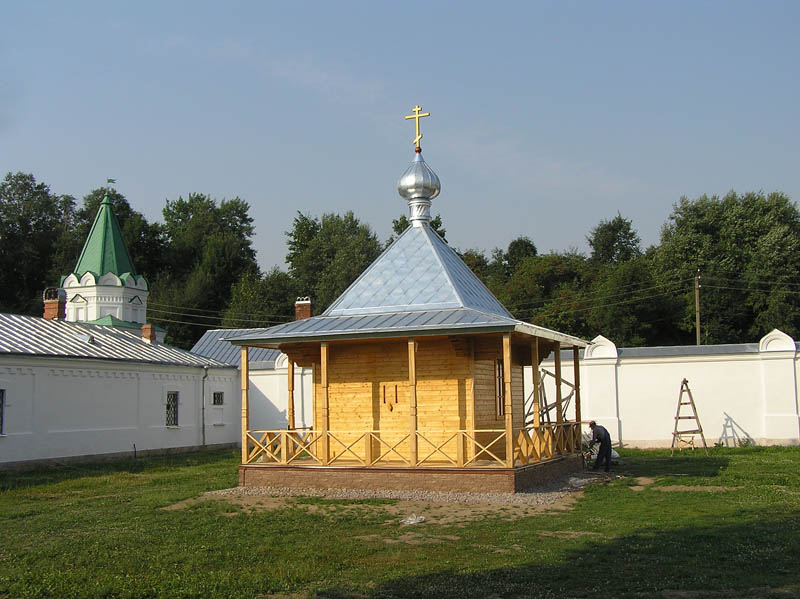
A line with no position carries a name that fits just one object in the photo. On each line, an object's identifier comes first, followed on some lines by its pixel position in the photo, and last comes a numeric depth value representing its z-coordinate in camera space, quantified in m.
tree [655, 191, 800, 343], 40.19
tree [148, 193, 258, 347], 50.94
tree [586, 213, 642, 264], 54.62
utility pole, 38.59
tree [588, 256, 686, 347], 43.03
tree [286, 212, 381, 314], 51.69
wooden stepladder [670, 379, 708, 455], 22.41
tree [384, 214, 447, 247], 48.47
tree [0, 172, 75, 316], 48.75
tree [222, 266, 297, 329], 48.84
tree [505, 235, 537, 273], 55.71
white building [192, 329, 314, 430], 28.05
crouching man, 17.34
